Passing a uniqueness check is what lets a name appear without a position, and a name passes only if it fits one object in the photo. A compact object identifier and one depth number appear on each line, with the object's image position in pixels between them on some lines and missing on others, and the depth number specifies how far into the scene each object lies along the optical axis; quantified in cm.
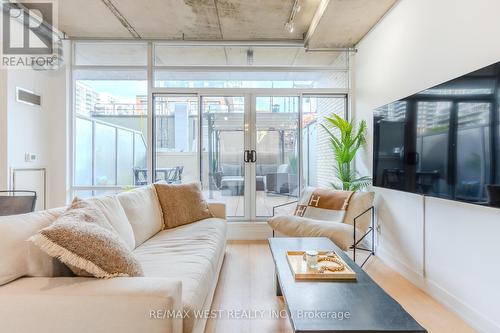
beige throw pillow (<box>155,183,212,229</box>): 303
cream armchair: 287
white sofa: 112
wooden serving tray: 164
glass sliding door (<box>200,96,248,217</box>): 448
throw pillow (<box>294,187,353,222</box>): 343
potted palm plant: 385
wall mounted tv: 171
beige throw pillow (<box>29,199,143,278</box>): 122
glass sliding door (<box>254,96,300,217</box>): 449
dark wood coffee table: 117
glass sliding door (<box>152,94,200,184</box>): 445
